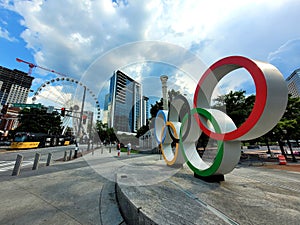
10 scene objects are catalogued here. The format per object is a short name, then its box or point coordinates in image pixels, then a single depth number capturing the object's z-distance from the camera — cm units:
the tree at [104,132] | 5108
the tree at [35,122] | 3425
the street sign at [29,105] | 2022
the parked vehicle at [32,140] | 2198
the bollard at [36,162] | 795
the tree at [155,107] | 2537
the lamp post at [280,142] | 1625
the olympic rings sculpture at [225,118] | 361
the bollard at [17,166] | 669
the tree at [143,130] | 3261
